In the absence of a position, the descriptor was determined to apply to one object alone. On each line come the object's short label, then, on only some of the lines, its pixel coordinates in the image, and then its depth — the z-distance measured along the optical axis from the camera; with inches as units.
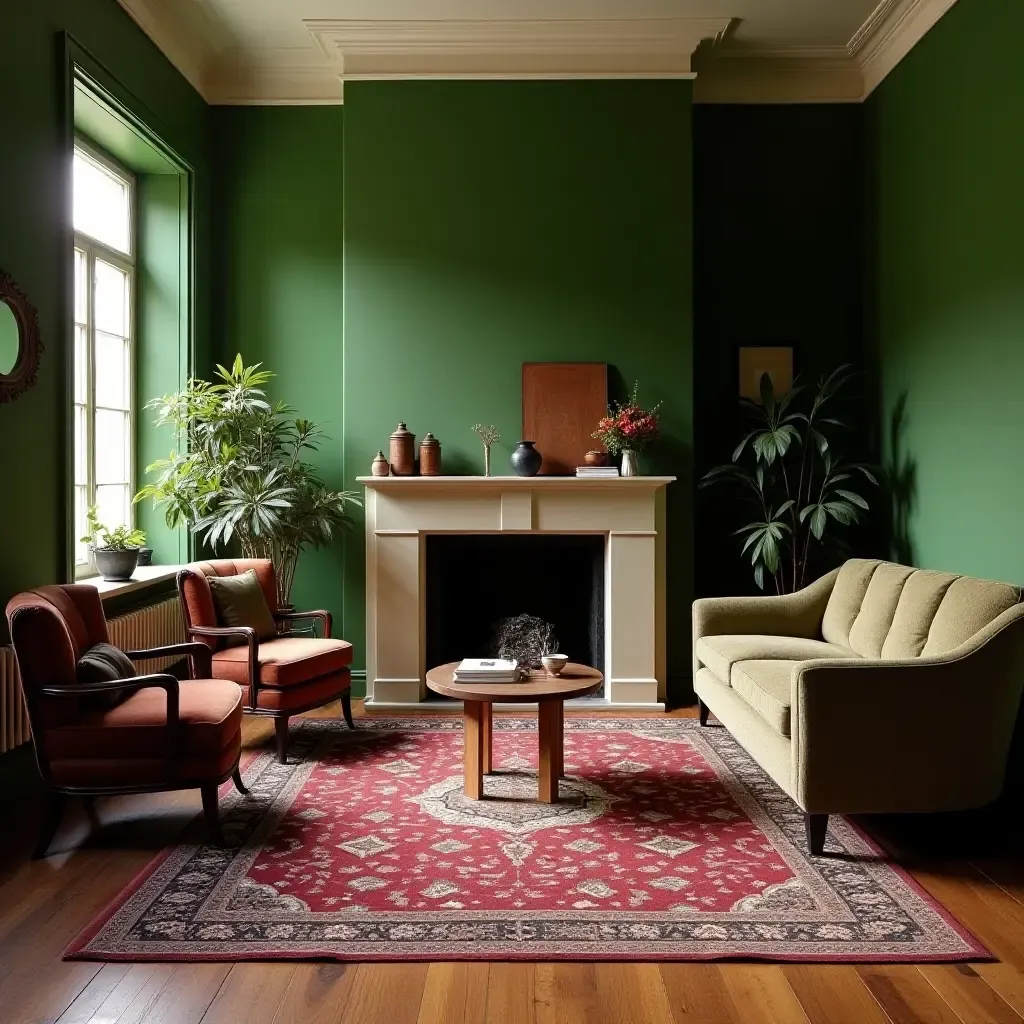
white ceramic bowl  152.9
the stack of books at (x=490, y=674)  147.2
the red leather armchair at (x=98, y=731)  124.3
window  197.2
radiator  137.6
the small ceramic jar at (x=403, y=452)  213.9
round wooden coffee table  141.6
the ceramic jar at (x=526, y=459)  213.8
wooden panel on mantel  219.9
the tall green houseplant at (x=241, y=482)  206.1
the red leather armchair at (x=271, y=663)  167.5
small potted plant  183.9
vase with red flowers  209.2
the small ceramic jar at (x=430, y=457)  214.4
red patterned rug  101.7
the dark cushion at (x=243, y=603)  178.2
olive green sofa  123.6
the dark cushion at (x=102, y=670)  129.8
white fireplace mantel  211.5
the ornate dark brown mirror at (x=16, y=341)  144.9
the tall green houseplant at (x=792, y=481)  205.9
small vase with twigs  216.8
